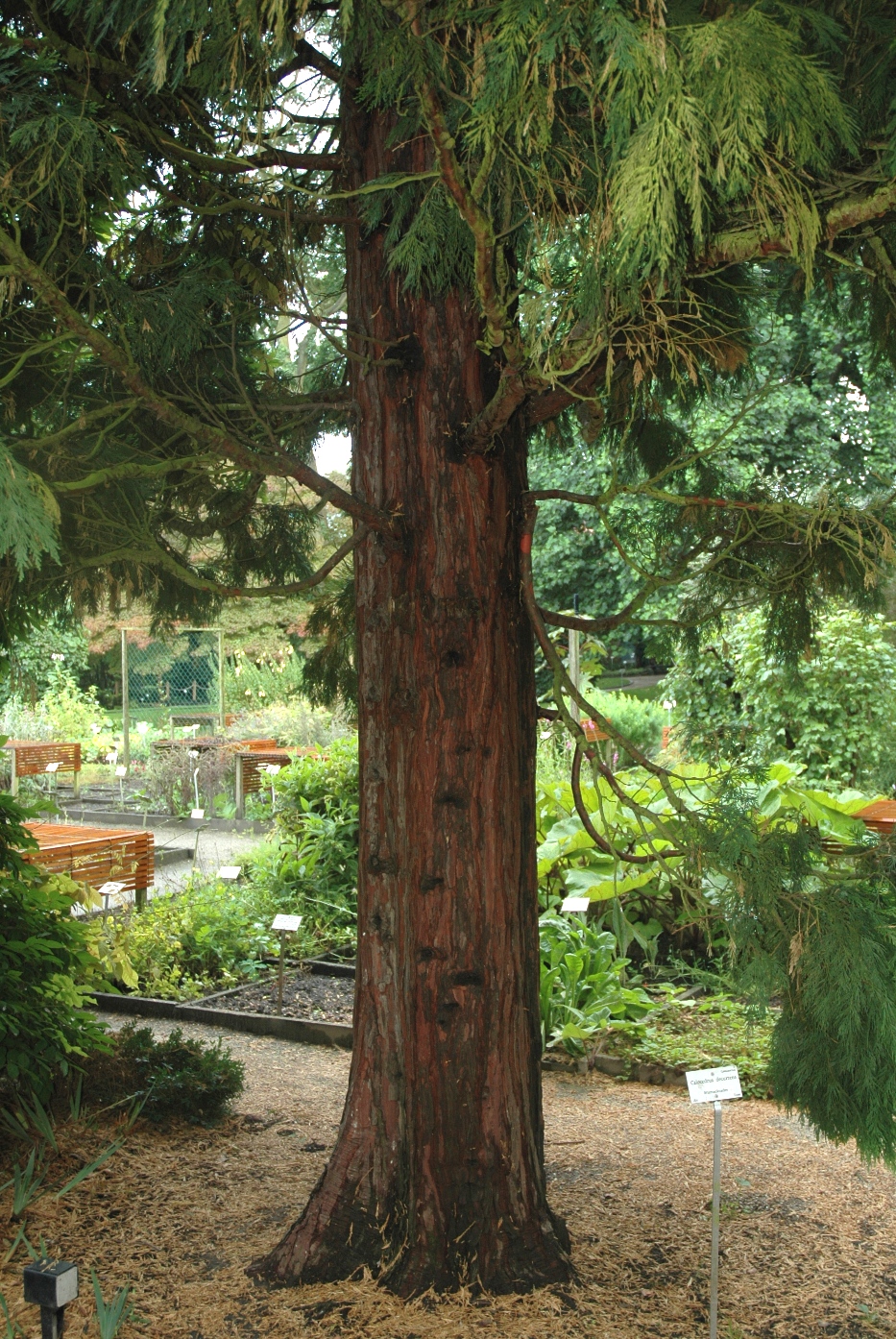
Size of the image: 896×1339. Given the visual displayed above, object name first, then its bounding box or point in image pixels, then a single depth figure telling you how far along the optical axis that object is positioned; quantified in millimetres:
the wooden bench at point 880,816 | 6140
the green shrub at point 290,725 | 13727
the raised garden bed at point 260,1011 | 5492
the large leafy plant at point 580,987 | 5070
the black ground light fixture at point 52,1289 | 2029
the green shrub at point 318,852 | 7258
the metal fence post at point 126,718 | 12161
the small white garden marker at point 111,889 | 5637
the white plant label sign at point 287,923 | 5586
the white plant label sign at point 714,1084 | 2689
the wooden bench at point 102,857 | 7129
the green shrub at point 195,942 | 6219
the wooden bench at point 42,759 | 12773
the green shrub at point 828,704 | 9156
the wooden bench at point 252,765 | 11906
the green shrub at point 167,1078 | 4160
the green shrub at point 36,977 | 3527
